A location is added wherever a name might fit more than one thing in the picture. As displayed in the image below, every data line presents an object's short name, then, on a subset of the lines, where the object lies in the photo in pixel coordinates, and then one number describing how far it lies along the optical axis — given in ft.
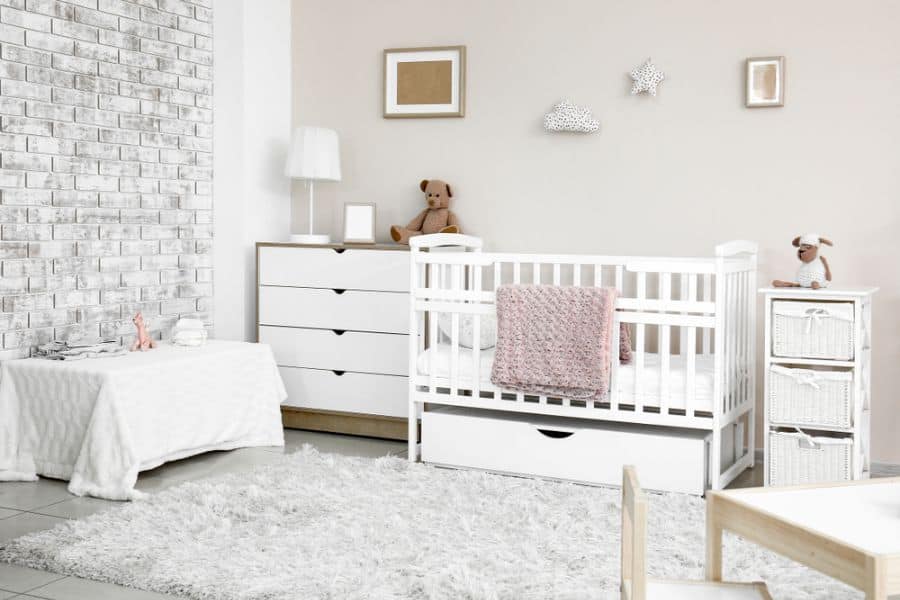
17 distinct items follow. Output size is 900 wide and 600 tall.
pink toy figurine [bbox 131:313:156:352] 12.07
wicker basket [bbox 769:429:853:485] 9.89
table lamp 13.53
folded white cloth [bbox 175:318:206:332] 12.67
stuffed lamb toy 10.41
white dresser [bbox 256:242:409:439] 12.87
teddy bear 13.32
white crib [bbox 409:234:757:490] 10.08
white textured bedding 10.34
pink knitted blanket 10.27
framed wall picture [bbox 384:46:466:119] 13.55
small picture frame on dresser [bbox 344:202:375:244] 13.56
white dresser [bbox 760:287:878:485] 9.82
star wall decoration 12.24
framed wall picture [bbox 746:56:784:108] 11.66
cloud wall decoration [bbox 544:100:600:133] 12.62
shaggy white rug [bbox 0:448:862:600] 7.46
